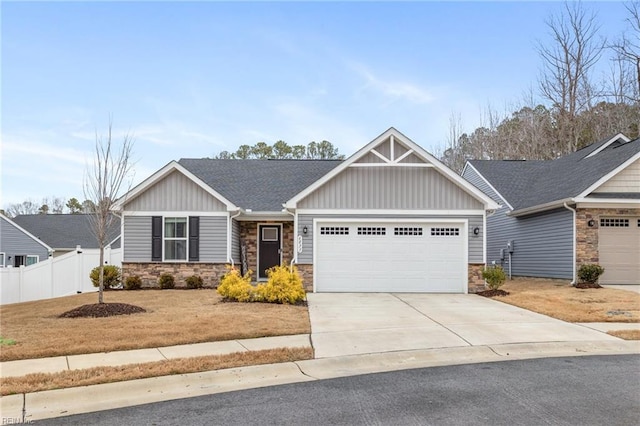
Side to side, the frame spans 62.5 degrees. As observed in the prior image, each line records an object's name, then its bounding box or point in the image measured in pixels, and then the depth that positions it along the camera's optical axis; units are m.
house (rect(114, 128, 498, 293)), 17.27
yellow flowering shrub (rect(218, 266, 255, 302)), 14.04
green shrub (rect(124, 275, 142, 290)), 18.02
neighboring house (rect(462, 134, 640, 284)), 17.73
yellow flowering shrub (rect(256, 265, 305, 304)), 13.87
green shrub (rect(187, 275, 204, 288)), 17.95
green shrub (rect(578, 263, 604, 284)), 17.06
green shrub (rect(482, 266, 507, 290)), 16.28
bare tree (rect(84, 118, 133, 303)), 12.79
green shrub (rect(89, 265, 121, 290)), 17.82
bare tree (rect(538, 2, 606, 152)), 37.41
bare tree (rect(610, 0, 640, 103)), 32.72
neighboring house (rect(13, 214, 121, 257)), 34.72
